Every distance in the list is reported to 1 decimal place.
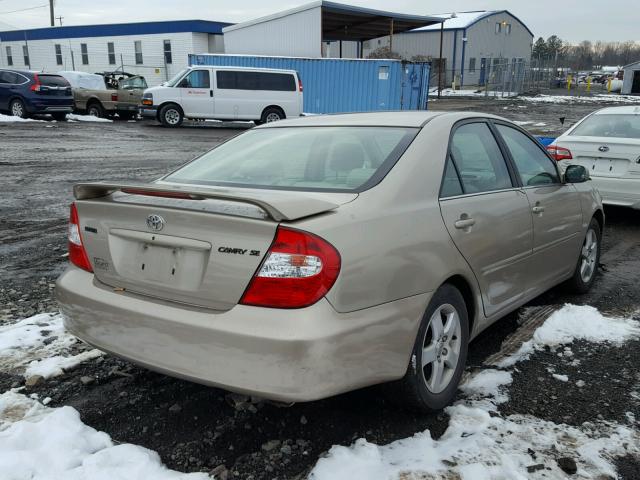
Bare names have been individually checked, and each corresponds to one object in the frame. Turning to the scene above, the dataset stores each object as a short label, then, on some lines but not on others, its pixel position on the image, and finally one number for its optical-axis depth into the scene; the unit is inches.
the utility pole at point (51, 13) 1942.7
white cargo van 804.6
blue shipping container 935.7
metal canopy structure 1056.8
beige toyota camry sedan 90.8
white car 271.1
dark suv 783.7
